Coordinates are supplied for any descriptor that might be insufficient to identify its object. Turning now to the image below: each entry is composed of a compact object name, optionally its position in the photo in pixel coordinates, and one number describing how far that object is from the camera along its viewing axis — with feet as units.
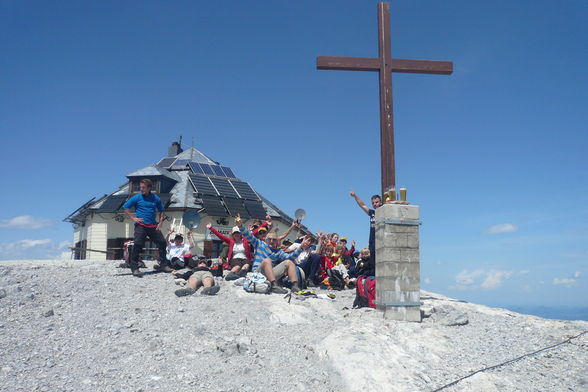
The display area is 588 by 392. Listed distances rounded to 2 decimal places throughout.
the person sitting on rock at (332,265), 33.40
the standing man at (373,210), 26.91
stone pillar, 22.21
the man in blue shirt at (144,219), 29.43
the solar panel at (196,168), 81.93
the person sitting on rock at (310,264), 32.65
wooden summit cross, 26.23
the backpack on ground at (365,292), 24.58
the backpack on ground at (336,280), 32.58
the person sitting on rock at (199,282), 25.16
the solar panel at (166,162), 86.28
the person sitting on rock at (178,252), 33.26
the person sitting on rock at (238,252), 31.40
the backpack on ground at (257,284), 25.94
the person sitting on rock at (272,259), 27.99
